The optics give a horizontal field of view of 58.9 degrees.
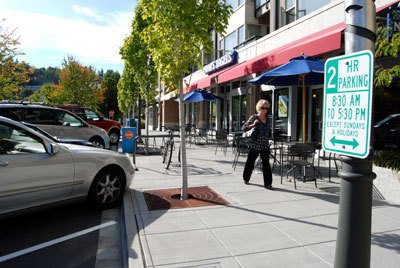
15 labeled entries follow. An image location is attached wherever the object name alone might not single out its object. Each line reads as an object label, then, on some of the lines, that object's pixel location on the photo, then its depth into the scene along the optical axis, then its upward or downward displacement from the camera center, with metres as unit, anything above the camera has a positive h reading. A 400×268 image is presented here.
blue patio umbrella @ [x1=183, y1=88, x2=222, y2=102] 14.80 +1.12
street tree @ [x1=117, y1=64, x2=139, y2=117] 23.27 +2.52
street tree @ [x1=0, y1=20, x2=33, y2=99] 19.83 +3.03
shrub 6.12 -0.63
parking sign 2.10 +0.13
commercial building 10.45 +2.46
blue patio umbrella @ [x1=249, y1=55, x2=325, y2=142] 7.28 +1.11
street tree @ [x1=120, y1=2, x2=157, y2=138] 17.91 +3.24
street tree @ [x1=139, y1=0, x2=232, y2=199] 5.89 +1.55
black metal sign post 2.19 -0.43
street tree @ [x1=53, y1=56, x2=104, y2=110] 41.94 +4.39
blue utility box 12.62 -0.55
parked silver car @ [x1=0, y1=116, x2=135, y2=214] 4.65 -0.73
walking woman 6.98 -0.37
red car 16.58 +0.08
